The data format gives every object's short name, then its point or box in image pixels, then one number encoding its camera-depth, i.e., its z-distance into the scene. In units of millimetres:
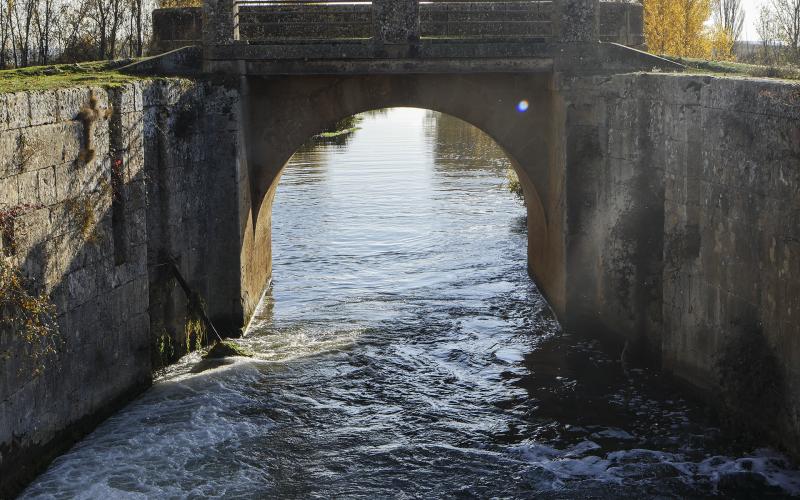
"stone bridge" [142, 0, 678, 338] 14047
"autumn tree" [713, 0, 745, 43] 46688
